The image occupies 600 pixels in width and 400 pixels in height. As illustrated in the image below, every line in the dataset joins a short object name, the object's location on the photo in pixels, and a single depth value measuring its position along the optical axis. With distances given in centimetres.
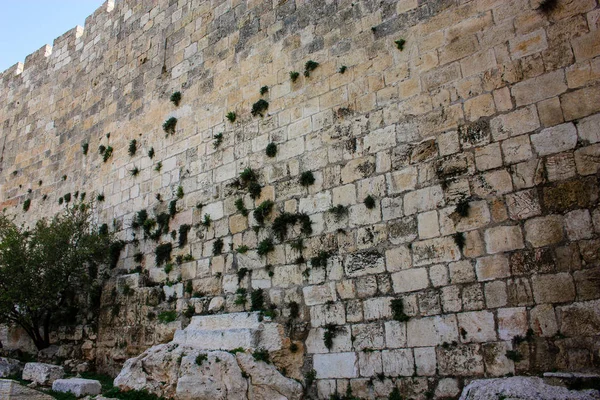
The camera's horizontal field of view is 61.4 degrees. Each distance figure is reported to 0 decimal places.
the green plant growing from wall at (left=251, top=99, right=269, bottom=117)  833
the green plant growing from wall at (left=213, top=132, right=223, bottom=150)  875
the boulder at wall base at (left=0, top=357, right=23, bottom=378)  801
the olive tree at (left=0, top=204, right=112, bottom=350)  894
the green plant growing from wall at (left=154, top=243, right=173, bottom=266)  873
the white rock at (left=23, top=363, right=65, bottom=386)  745
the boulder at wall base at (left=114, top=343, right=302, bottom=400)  641
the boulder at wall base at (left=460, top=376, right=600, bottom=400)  465
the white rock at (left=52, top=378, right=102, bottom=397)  664
